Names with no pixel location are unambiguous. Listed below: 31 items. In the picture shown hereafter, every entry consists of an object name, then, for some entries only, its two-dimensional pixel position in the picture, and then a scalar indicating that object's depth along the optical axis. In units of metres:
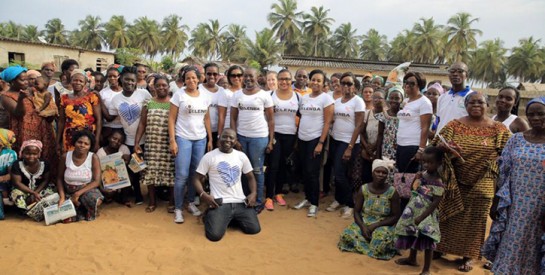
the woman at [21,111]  4.96
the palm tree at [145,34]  49.69
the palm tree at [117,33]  48.97
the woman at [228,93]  5.22
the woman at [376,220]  4.16
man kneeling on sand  4.62
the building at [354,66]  28.67
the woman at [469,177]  3.61
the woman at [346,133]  5.19
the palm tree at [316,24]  44.84
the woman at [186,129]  4.85
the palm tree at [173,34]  50.88
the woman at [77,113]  5.00
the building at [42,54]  23.47
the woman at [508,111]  3.96
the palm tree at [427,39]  44.50
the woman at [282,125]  5.27
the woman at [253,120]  5.04
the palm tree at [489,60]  42.69
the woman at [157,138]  5.05
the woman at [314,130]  5.20
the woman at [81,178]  4.85
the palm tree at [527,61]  39.34
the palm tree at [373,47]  52.28
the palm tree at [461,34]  42.37
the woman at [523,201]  3.02
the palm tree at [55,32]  56.44
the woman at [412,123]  4.45
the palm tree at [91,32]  52.28
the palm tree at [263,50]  39.06
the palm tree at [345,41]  49.88
